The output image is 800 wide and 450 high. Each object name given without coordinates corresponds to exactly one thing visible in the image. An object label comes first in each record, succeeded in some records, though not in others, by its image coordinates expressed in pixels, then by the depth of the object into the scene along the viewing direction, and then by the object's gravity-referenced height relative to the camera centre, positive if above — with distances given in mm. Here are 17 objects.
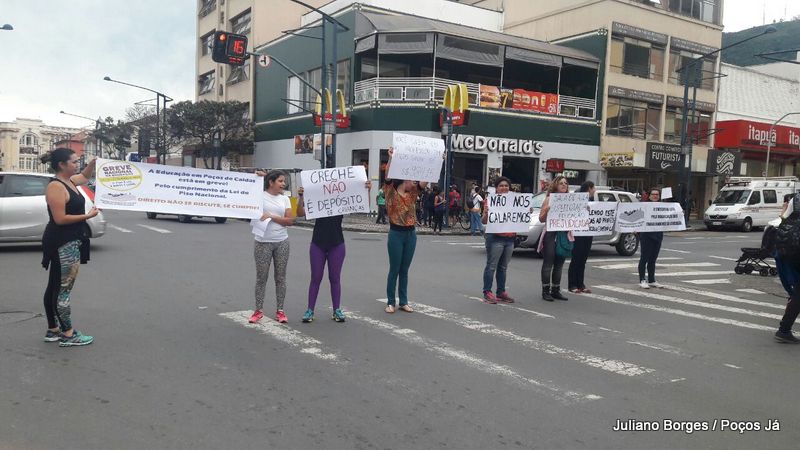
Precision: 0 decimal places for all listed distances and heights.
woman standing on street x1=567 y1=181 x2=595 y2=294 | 10008 -1134
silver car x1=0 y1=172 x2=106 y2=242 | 12469 -784
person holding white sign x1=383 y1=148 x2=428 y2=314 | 7730 -580
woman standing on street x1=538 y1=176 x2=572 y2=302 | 9266 -1081
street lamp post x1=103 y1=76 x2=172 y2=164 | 40188 +3687
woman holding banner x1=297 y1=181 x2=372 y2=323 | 7172 -881
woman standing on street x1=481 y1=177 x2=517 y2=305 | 8773 -1018
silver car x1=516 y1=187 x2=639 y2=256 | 15686 -1098
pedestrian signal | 19312 +4197
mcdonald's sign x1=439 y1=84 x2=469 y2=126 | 25891 +3901
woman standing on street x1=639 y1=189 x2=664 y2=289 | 10773 -963
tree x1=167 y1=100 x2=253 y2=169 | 40562 +3661
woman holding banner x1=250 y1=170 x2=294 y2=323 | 6914 -684
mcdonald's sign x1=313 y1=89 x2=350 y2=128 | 30109 +3672
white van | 29578 -129
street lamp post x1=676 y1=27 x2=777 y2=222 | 30891 +2493
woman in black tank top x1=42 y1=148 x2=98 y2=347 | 5551 -615
